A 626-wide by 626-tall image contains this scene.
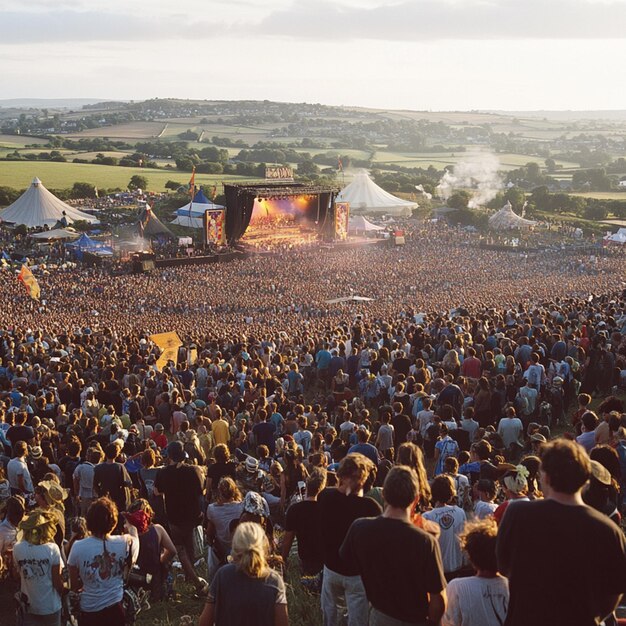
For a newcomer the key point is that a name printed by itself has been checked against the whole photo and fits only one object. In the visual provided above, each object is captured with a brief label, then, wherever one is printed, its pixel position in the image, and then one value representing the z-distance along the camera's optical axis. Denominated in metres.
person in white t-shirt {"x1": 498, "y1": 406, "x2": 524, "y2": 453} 9.03
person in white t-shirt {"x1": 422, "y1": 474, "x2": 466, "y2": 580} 5.05
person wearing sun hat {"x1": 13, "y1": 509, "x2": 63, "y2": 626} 4.75
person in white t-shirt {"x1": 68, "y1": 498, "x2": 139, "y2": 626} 4.62
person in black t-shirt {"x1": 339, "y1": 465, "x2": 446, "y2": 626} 3.68
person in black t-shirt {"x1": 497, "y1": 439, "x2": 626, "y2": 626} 3.21
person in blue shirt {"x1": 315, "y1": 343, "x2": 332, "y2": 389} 14.15
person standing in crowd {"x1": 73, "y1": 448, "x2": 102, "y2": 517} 7.30
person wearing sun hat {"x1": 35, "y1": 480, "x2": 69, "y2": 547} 5.90
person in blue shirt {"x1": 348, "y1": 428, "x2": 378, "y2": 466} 7.45
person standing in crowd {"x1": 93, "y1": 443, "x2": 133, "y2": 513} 6.84
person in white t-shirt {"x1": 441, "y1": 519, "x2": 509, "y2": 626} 3.84
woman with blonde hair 3.64
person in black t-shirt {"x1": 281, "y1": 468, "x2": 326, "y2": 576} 5.08
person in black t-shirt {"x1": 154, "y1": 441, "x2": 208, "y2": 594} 6.30
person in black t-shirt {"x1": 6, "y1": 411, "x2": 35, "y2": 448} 8.88
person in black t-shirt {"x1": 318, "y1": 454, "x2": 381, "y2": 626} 4.51
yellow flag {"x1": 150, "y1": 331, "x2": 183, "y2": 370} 17.58
